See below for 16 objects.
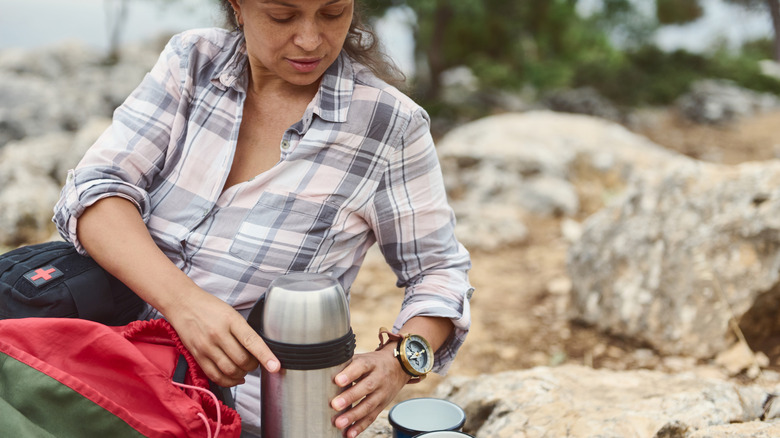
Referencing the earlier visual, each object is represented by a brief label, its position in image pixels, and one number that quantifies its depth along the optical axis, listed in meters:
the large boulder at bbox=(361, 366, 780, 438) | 2.08
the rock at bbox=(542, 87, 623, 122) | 14.19
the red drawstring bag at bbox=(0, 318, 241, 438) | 1.36
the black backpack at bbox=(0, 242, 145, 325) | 1.61
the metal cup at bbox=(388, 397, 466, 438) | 1.92
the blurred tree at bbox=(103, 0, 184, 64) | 17.27
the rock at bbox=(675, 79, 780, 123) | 13.50
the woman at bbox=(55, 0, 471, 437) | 1.68
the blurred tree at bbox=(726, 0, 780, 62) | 19.62
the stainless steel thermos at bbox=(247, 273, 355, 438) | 1.37
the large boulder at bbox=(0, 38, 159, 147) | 8.31
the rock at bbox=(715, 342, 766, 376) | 3.17
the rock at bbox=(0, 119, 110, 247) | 5.70
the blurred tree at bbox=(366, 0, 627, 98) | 13.58
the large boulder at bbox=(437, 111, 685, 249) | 6.40
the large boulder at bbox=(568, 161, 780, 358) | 3.31
